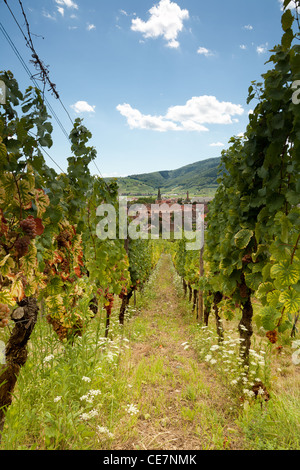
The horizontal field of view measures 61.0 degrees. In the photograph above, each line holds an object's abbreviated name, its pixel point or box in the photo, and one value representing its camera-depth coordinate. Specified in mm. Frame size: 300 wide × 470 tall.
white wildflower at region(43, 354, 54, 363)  2634
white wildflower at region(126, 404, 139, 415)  2453
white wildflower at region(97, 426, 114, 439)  2100
